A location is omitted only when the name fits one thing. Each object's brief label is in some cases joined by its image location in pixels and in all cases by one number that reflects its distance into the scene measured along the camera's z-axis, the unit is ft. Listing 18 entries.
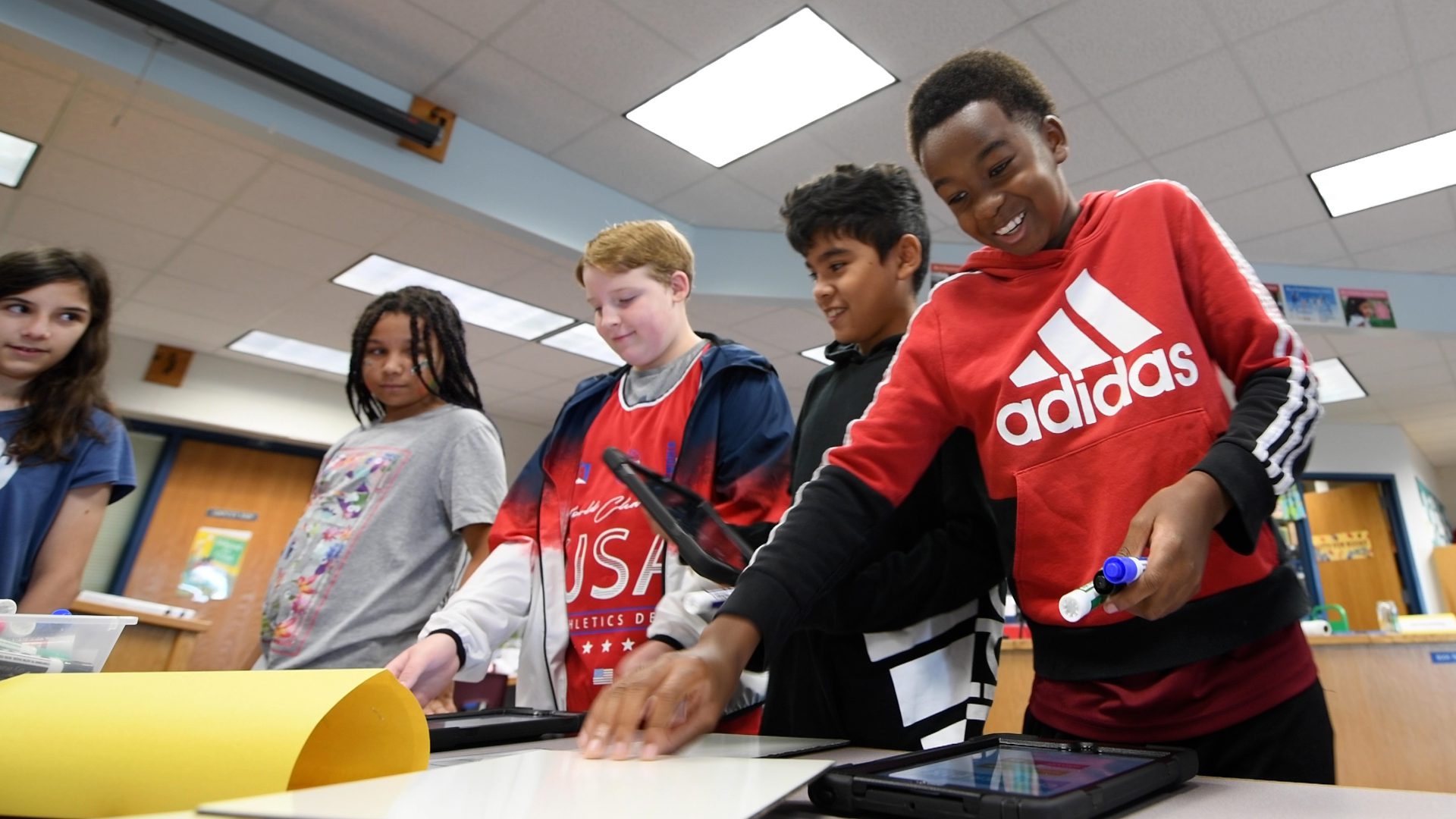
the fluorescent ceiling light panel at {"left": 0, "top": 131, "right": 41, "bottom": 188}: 10.99
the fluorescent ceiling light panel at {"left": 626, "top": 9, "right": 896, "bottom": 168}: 8.81
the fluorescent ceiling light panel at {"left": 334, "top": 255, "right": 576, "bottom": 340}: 14.08
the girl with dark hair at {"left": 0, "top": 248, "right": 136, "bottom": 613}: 3.83
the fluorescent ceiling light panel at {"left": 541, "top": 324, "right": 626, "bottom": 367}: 16.48
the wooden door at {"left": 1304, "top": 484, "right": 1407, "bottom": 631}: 19.49
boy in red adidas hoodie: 1.89
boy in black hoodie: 2.51
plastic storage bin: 1.92
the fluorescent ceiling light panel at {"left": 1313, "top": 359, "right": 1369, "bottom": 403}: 16.39
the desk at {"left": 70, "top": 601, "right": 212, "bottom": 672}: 8.17
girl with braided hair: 3.96
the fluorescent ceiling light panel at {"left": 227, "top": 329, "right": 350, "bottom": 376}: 17.78
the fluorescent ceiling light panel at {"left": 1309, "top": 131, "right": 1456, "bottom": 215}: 10.14
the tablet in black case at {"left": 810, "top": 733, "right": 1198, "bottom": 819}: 1.13
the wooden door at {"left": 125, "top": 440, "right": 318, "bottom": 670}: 18.01
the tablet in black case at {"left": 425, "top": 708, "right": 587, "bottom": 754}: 2.05
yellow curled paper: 1.23
